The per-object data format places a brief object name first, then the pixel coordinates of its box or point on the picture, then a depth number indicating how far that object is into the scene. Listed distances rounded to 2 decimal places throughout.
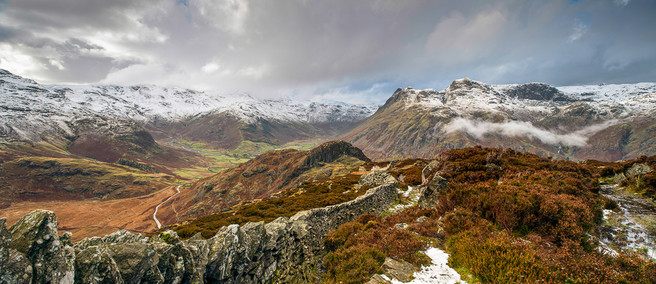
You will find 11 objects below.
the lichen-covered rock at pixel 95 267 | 4.57
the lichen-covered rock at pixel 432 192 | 16.16
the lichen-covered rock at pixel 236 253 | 7.32
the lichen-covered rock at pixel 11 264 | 3.71
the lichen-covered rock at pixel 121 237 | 7.12
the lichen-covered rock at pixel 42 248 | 4.08
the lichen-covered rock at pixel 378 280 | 6.99
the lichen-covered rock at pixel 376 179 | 25.12
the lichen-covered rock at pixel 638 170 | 13.55
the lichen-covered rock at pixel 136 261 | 5.16
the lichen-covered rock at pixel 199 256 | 6.59
